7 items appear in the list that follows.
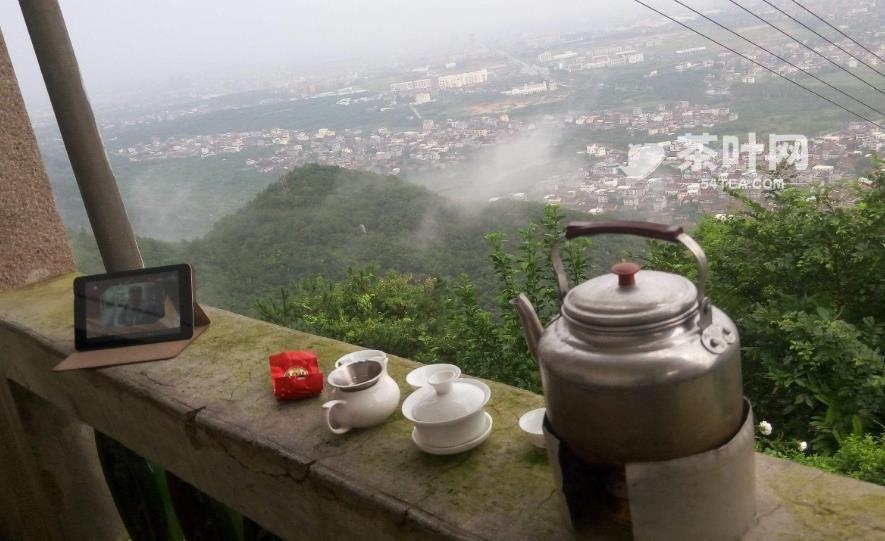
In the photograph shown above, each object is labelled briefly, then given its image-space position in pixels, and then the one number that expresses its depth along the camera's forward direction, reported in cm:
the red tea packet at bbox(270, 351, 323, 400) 177
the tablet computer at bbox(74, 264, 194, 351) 227
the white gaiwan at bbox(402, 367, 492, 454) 140
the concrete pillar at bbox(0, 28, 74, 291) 303
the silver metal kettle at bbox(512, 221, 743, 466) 94
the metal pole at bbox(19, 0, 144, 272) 242
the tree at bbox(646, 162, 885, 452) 260
